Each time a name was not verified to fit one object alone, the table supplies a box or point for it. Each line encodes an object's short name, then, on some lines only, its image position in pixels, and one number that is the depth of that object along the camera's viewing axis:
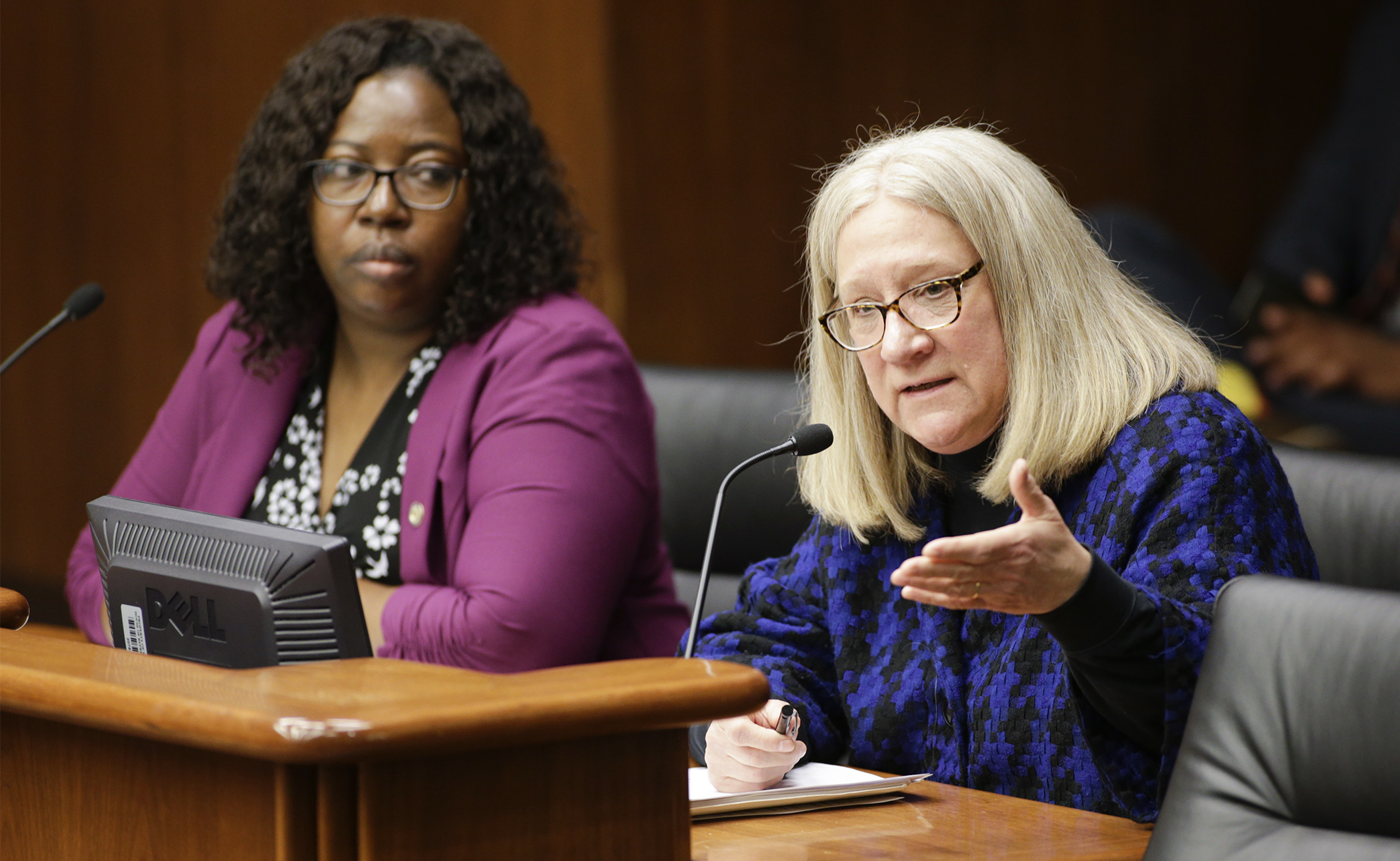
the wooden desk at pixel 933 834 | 5.11
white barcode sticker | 5.12
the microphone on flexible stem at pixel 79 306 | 5.63
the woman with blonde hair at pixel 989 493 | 5.22
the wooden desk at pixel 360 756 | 4.51
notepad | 5.19
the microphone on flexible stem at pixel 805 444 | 5.29
